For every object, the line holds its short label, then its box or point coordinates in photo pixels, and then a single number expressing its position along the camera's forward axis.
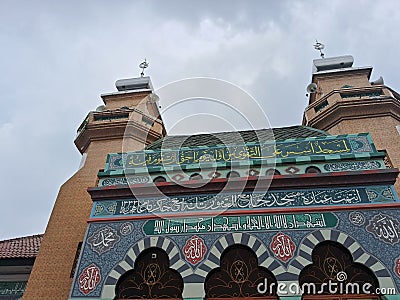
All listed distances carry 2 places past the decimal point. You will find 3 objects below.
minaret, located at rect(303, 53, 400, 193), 9.80
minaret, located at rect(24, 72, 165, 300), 7.89
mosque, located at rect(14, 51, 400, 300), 5.63
